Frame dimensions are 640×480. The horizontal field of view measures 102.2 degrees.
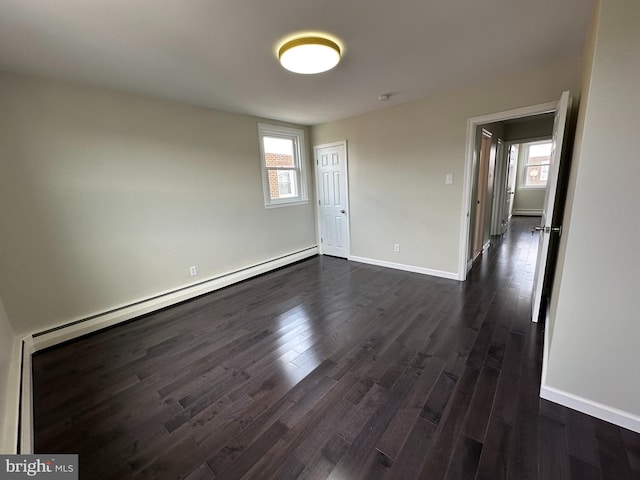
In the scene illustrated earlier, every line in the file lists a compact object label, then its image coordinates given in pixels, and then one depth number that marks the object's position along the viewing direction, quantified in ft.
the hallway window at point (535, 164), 26.45
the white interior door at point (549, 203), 6.94
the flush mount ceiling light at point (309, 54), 6.11
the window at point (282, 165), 13.76
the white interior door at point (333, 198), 14.89
